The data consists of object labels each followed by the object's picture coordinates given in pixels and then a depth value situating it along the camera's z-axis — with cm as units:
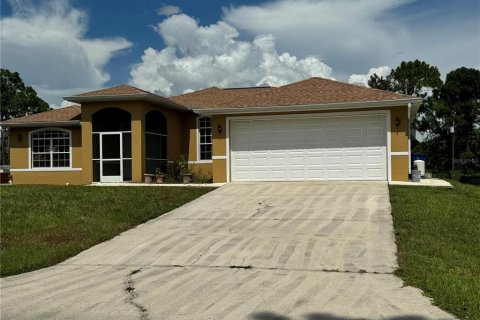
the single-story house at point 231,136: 1700
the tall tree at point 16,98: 5272
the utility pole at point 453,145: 3534
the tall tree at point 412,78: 3875
